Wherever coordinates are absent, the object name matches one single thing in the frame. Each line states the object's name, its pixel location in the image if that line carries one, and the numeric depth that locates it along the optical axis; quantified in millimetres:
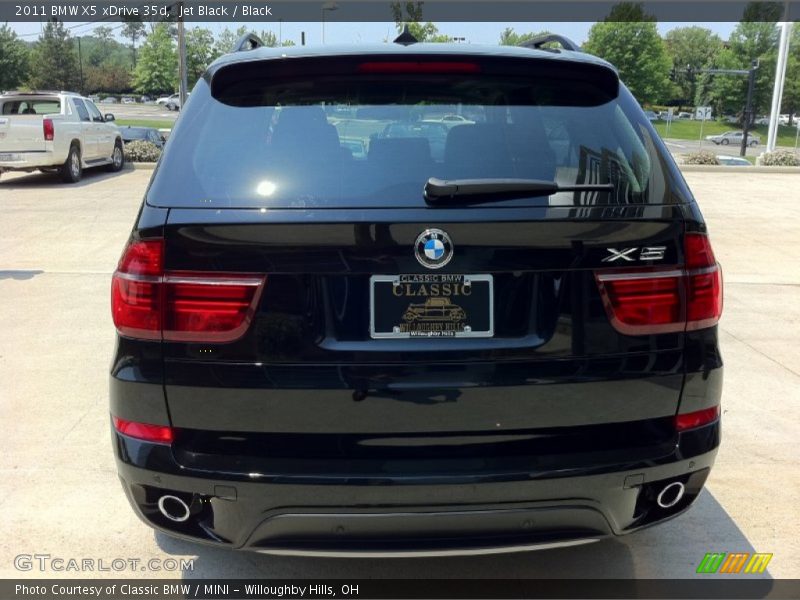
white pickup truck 14781
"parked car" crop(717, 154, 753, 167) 24259
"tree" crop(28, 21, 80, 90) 77656
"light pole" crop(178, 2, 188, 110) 25609
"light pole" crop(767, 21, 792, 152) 26747
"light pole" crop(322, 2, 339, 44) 27017
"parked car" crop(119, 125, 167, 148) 22766
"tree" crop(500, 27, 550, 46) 75888
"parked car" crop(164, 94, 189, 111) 79306
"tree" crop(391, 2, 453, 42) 41375
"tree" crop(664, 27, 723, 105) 95000
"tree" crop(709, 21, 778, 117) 71938
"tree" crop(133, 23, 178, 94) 66319
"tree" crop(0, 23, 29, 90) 60281
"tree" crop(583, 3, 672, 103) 61844
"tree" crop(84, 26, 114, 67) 127600
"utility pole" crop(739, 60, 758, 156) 33750
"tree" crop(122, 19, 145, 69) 122875
